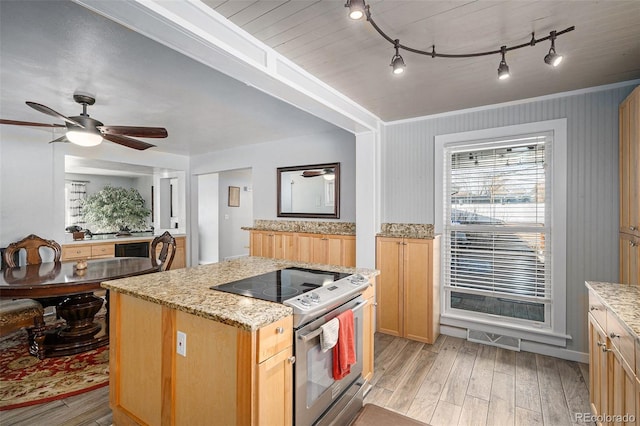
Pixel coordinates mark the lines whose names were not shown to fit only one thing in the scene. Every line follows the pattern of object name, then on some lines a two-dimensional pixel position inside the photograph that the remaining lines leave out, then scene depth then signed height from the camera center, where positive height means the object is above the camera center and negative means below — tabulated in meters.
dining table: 2.56 -0.67
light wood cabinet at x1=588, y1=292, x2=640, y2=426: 1.31 -0.80
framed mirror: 4.23 +0.34
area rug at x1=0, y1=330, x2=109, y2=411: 2.29 -1.38
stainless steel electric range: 1.55 -0.63
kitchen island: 1.33 -0.71
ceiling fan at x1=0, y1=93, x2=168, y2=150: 2.72 +0.78
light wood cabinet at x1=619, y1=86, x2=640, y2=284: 2.10 +0.19
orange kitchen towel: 1.80 -0.82
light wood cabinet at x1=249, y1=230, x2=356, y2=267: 3.87 -0.46
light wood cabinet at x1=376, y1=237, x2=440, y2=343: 3.26 -0.84
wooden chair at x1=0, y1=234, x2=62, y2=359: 2.74 -0.96
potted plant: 6.05 +0.05
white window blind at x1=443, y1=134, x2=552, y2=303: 3.04 -0.05
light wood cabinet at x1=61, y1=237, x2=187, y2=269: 4.80 -0.61
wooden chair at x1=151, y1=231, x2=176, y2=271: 3.60 -0.43
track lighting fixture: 1.79 +1.06
